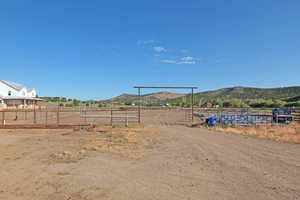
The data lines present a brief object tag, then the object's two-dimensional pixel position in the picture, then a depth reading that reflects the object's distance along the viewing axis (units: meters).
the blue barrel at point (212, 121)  17.97
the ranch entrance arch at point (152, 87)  18.69
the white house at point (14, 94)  52.69
